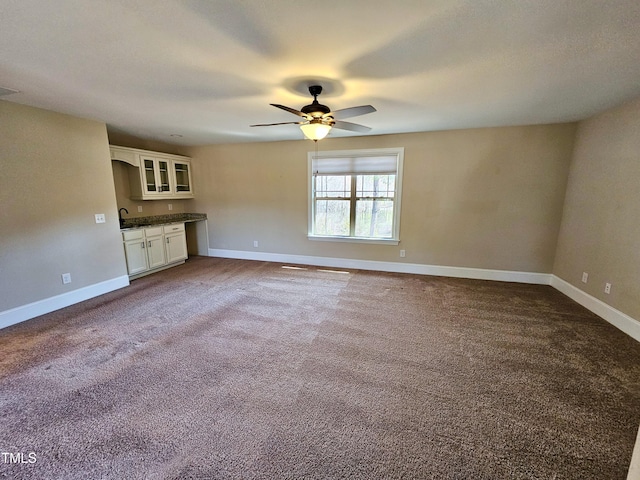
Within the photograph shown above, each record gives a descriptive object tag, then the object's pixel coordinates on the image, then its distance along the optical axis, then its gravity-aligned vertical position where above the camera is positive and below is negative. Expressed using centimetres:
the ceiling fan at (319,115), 227 +72
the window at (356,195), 455 +2
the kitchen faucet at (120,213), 439 -32
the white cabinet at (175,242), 484 -90
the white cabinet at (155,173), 436 +40
